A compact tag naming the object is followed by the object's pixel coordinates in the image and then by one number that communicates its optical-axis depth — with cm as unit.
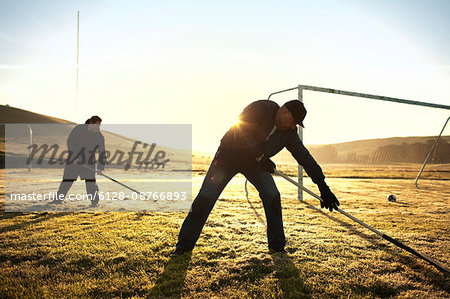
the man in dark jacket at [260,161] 304
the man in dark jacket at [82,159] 637
